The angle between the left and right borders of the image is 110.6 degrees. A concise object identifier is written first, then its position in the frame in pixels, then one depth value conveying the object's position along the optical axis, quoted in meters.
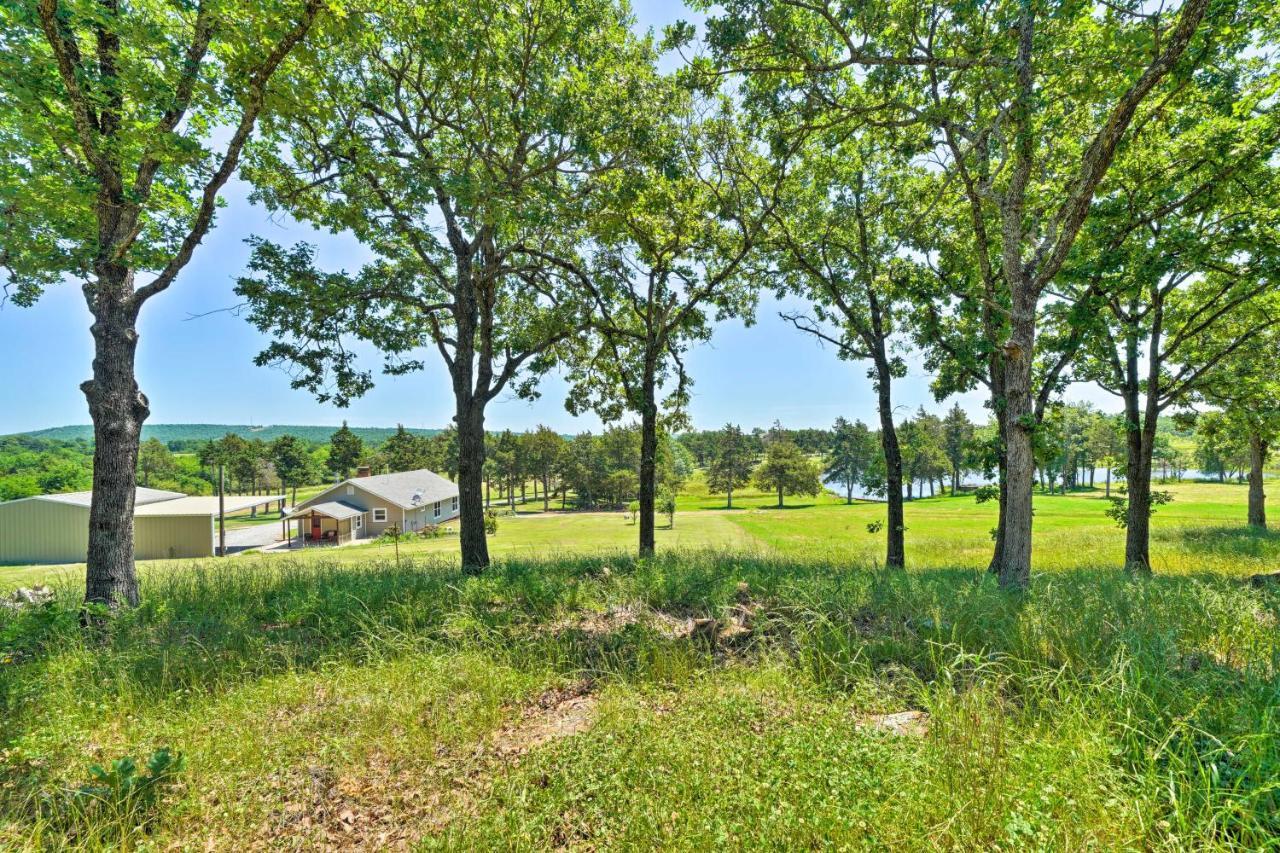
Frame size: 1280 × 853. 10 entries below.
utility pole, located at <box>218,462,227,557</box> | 26.75
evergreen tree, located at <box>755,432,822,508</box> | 60.16
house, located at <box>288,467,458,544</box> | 35.44
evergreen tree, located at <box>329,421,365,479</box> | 59.41
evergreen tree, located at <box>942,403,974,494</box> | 65.88
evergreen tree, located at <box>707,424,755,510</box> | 67.69
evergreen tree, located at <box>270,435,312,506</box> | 64.06
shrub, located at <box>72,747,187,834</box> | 2.37
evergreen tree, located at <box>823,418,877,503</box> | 68.69
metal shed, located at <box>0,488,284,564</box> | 25.00
